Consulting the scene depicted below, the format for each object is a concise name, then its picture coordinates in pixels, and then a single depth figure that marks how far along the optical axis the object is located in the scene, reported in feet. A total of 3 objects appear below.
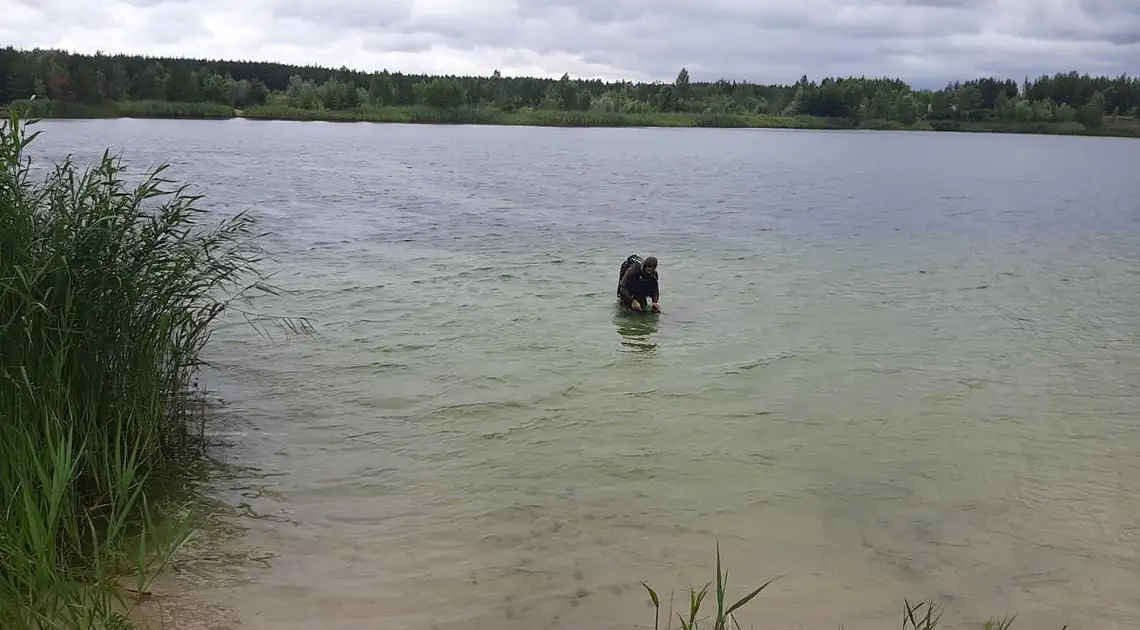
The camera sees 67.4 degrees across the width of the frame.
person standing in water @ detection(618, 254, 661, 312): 42.78
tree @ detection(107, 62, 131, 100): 297.33
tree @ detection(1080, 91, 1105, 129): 372.99
